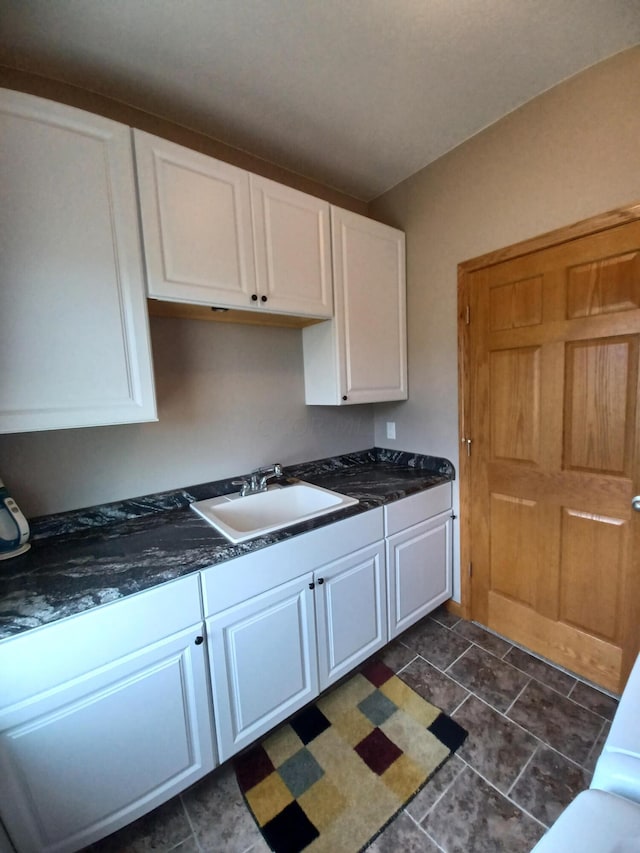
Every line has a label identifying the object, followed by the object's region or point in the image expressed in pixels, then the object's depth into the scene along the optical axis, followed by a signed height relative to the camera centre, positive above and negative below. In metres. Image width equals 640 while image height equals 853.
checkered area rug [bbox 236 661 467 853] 1.09 -1.37
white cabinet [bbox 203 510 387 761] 1.17 -0.88
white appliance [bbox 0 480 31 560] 1.15 -0.41
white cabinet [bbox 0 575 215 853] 0.88 -0.89
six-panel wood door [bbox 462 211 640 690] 1.36 -0.30
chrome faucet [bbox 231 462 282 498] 1.75 -0.43
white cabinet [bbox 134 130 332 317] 1.22 +0.65
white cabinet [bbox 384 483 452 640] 1.69 -0.88
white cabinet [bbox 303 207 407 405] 1.76 +0.35
